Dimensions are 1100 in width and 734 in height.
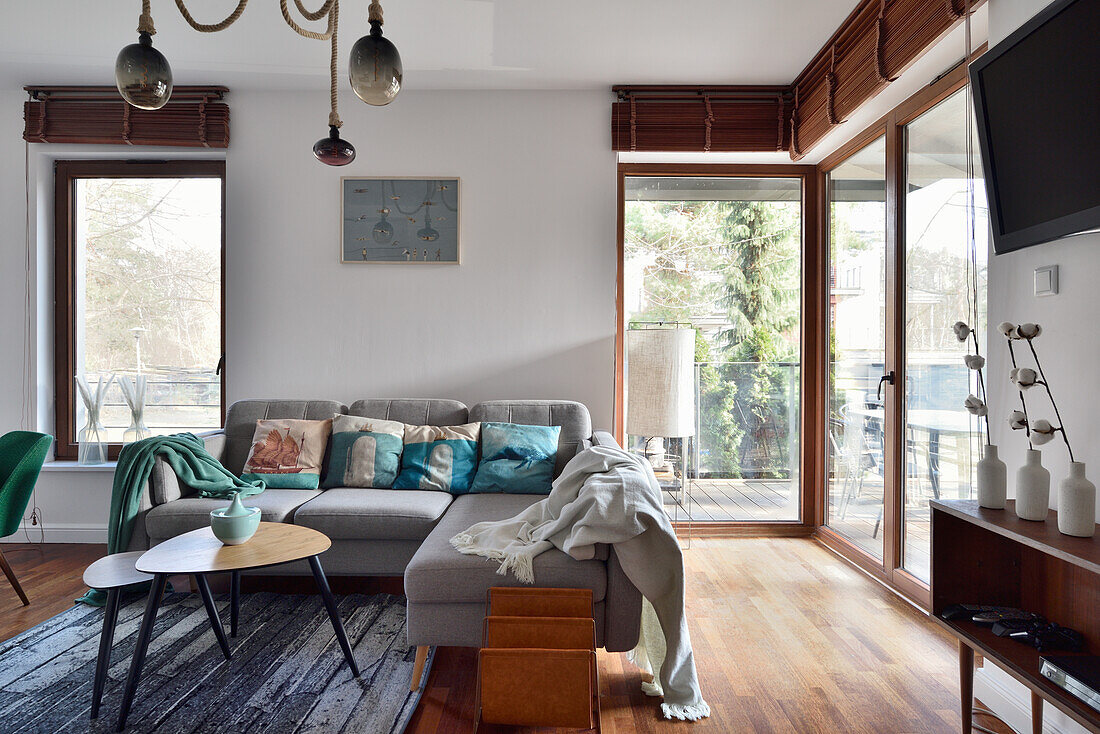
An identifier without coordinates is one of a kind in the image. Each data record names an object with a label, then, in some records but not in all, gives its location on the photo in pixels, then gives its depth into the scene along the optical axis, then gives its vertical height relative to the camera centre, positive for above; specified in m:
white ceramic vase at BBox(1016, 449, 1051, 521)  1.72 -0.33
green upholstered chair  2.72 -0.50
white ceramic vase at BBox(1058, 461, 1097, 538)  1.59 -0.34
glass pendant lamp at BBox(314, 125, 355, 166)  2.32 +0.80
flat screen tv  1.60 +0.67
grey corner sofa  2.11 -0.65
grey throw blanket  2.05 -0.62
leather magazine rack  1.78 -0.90
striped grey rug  1.93 -1.06
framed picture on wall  3.80 +0.87
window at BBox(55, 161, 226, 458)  3.93 +0.50
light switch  1.88 +0.25
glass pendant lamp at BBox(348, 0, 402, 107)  1.48 +0.70
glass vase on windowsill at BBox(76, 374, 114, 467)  3.77 -0.41
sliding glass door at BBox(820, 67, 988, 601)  2.61 +0.20
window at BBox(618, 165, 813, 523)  4.00 +0.14
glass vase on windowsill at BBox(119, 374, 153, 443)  3.72 -0.21
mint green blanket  2.81 -0.51
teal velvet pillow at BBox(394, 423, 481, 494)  3.19 -0.46
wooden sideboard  1.62 -0.63
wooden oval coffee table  1.92 -0.61
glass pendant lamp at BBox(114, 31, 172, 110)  1.49 +0.69
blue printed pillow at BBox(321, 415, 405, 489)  3.21 -0.45
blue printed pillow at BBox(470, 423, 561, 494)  3.17 -0.47
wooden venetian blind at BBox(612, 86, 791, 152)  3.80 +1.49
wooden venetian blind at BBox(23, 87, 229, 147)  3.80 +1.49
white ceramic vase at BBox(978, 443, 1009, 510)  1.86 -0.34
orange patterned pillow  3.22 -0.44
